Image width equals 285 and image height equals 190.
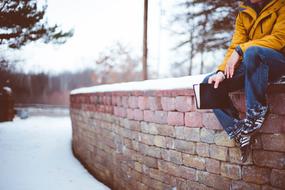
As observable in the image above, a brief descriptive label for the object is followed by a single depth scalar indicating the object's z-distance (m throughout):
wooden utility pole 9.01
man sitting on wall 2.28
